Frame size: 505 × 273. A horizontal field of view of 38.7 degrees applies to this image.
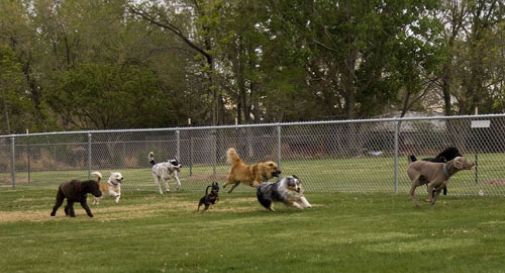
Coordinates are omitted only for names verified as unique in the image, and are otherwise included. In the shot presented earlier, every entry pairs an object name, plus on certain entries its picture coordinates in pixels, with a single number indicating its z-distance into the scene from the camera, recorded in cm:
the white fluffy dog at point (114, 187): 1739
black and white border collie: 1326
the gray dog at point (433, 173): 1257
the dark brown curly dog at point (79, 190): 1405
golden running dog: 1707
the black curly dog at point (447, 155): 1475
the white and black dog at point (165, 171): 1895
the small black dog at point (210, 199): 1412
